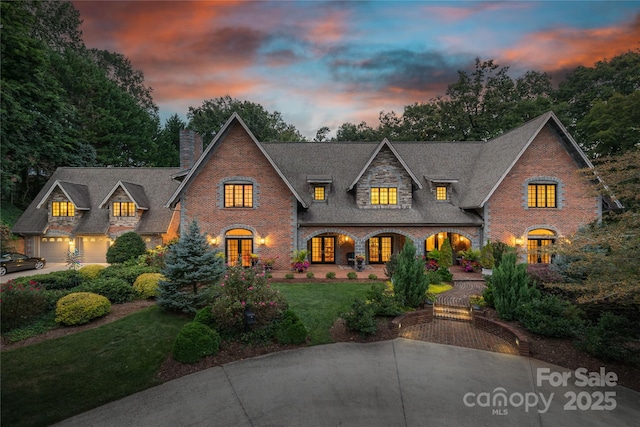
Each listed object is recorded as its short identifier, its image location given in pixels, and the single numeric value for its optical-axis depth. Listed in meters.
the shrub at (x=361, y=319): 9.10
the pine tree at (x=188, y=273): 10.34
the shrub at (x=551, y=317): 8.74
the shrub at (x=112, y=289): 11.32
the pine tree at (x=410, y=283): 11.22
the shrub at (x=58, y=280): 12.31
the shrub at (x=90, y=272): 13.50
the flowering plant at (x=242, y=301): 8.67
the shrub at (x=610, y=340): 7.36
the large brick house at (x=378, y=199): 18.30
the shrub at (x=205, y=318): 8.84
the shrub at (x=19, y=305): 8.73
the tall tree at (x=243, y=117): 47.16
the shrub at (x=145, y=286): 11.98
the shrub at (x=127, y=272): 13.25
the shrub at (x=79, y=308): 9.23
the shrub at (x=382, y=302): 10.21
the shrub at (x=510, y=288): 10.16
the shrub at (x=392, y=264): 13.84
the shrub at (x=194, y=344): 7.54
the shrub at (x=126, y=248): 18.83
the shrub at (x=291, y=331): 8.58
